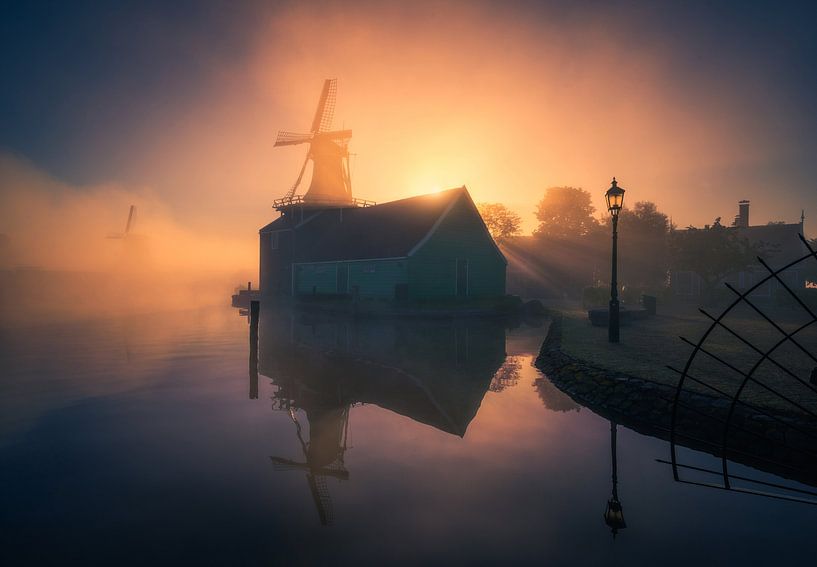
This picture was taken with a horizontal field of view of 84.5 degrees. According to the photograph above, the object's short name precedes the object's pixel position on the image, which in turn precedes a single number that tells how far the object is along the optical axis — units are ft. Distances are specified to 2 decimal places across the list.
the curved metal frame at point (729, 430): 10.87
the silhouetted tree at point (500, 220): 206.49
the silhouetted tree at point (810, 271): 138.51
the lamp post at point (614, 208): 44.80
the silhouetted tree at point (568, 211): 254.06
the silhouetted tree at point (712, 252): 104.63
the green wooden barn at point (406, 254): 90.79
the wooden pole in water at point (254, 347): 33.76
